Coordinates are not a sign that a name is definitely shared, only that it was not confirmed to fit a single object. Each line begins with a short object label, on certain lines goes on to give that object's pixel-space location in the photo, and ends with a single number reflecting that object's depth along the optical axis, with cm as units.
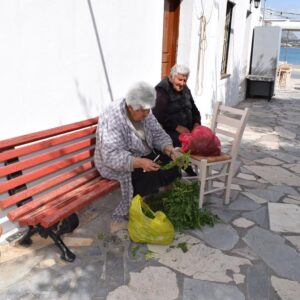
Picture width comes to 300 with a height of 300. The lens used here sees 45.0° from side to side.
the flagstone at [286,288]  247
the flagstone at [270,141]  612
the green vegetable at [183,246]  294
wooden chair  338
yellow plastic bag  286
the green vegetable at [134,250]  284
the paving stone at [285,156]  540
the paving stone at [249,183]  434
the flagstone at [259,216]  344
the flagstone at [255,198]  392
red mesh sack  338
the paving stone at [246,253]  289
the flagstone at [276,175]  452
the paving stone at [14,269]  249
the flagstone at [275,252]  275
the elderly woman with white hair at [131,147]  296
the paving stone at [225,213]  350
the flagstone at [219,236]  305
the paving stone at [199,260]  266
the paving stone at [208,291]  243
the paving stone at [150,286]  240
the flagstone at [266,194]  399
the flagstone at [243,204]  374
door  582
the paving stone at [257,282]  246
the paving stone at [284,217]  337
